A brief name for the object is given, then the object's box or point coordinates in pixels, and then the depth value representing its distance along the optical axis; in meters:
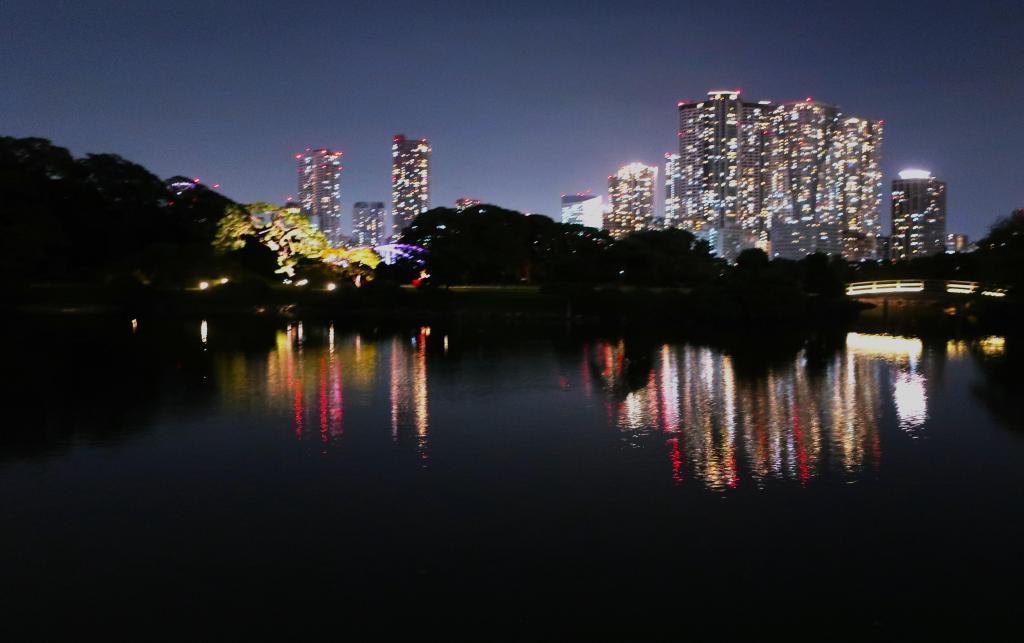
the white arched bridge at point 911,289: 44.62
